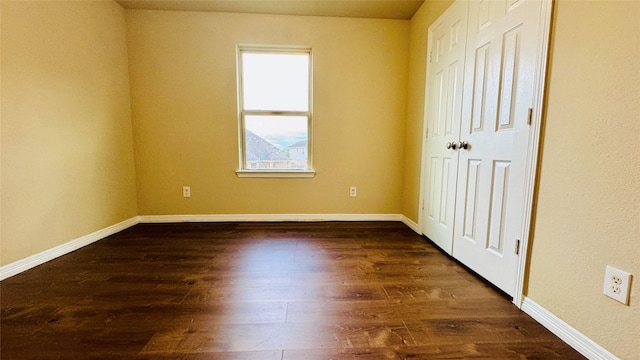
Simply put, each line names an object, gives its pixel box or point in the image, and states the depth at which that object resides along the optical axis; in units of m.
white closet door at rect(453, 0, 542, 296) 1.32
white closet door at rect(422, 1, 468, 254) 1.91
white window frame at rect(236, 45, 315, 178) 2.77
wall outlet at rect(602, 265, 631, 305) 0.90
